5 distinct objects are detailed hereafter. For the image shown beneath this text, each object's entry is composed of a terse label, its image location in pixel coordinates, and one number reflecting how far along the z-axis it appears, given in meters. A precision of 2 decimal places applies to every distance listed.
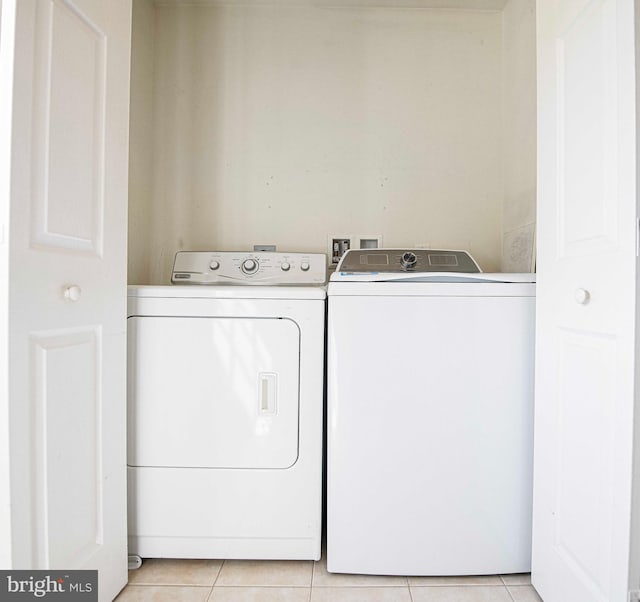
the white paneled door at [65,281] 0.88
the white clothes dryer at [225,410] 1.33
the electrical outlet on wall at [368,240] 2.00
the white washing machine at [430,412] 1.29
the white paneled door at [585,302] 0.89
